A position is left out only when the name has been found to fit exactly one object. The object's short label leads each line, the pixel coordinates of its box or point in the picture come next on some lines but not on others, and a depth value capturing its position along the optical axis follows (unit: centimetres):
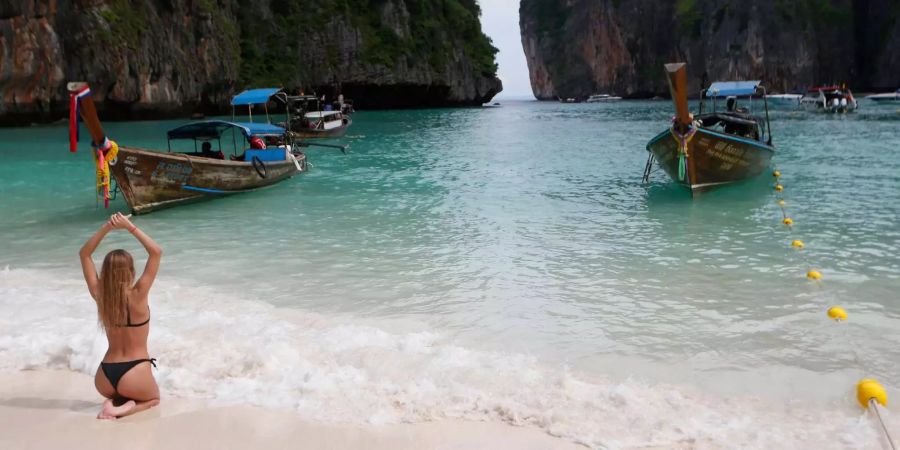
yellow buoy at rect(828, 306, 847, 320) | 736
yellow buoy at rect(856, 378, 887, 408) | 528
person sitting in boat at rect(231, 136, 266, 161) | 1931
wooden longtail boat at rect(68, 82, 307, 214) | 1371
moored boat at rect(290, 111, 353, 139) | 3384
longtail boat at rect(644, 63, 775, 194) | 1530
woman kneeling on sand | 448
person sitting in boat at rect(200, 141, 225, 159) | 1767
